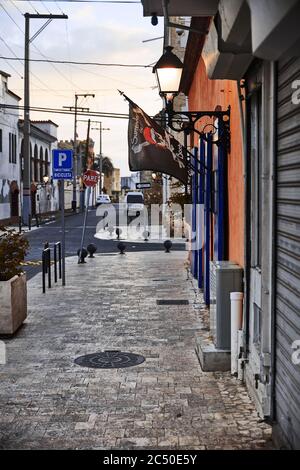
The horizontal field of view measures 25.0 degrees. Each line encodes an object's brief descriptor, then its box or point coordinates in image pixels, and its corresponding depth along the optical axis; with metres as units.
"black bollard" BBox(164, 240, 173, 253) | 24.91
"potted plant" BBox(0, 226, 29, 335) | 9.81
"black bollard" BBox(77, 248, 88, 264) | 21.05
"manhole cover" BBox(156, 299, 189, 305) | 13.05
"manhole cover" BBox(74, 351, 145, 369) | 8.31
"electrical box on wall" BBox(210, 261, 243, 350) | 8.03
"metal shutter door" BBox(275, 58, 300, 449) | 4.72
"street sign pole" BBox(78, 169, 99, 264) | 21.06
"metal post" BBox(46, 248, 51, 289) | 15.33
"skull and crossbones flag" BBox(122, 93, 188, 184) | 10.48
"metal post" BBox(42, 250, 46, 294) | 14.59
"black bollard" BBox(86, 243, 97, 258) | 22.95
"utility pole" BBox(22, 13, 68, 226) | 39.31
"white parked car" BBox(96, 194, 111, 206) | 84.00
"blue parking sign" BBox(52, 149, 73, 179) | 16.31
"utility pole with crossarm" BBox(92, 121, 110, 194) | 113.50
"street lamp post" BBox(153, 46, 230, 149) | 9.46
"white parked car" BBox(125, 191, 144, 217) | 52.97
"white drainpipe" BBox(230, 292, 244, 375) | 7.63
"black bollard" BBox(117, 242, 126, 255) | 24.45
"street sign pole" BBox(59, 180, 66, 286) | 15.48
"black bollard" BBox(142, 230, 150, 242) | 31.27
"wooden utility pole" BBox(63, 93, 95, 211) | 69.84
